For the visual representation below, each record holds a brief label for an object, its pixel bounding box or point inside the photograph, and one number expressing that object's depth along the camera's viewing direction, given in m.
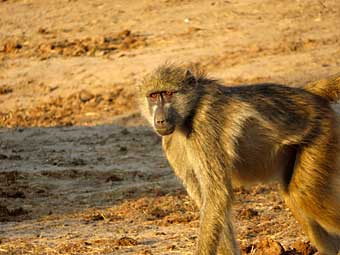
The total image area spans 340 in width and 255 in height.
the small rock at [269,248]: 15.65
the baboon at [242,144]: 15.40
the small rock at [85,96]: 32.12
